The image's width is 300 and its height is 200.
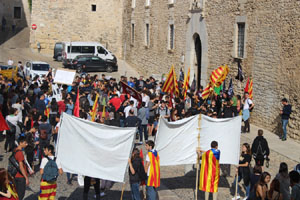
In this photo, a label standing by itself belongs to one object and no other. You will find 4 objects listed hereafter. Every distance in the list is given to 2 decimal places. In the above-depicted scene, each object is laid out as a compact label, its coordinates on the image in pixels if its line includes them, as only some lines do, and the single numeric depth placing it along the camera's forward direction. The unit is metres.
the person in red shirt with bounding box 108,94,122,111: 17.56
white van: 34.25
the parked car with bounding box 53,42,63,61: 37.16
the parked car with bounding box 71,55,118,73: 32.56
